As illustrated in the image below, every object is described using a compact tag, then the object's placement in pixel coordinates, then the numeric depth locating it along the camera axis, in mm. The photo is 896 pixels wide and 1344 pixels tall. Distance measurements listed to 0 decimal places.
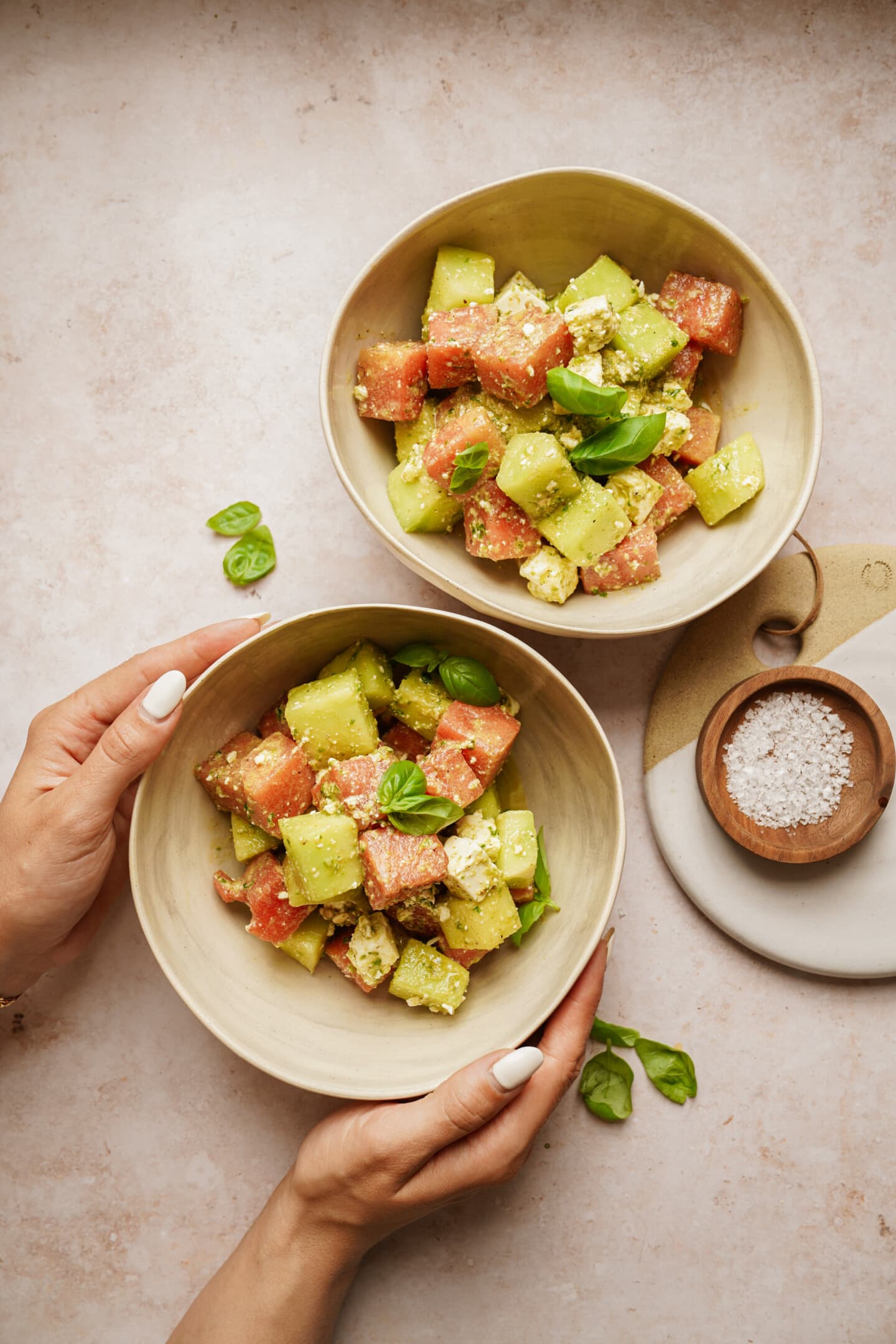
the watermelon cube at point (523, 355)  694
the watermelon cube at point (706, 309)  719
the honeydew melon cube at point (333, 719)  702
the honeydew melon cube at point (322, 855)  684
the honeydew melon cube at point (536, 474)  693
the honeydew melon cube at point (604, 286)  727
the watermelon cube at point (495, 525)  713
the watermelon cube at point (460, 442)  701
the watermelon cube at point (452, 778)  698
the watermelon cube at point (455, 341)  709
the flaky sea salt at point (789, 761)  747
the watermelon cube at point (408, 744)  735
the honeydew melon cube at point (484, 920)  703
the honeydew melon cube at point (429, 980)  711
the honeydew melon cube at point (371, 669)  719
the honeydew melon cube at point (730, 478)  723
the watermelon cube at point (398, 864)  680
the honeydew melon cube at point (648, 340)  718
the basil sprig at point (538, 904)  719
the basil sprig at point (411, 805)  683
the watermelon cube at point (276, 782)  693
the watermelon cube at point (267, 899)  705
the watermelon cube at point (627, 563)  719
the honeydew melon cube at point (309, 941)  717
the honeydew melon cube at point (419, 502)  718
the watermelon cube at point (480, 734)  704
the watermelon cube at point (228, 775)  707
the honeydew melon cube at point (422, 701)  720
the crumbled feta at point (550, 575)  714
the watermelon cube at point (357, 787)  694
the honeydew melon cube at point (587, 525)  707
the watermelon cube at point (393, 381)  714
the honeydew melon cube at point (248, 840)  721
